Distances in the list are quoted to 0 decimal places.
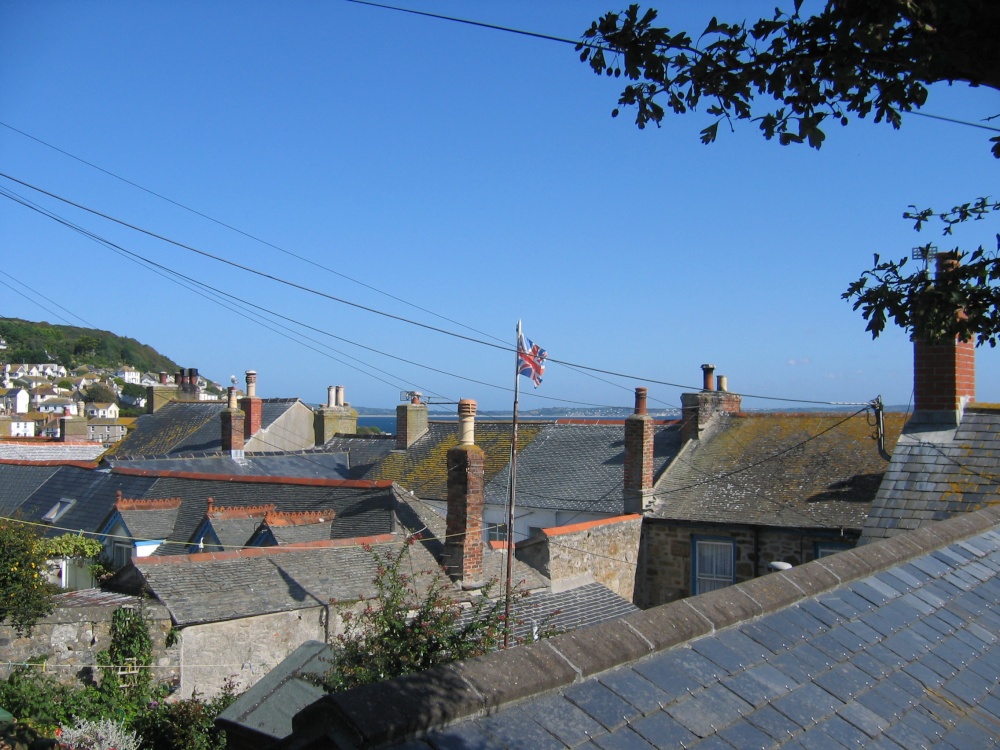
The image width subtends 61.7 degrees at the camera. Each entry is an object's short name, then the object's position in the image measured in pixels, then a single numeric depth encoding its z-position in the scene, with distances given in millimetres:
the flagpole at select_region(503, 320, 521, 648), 12881
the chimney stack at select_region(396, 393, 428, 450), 33688
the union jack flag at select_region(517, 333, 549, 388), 17000
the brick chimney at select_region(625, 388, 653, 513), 22781
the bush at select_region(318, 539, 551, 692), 9453
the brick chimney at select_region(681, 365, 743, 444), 26094
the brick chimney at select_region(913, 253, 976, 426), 11828
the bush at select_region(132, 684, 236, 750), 12398
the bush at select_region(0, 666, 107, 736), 12586
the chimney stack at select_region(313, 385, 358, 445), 40469
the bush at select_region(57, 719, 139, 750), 11109
